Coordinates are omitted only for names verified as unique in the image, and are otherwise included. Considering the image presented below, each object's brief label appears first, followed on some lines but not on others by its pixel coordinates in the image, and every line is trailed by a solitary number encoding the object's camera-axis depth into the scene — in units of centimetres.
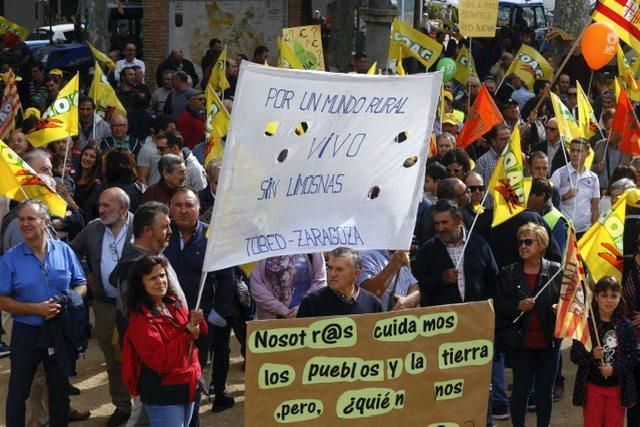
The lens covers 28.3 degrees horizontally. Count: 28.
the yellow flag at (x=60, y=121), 1123
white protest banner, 616
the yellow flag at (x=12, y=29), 2203
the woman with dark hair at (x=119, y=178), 993
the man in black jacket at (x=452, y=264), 830
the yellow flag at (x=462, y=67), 1788
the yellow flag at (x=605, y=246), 823
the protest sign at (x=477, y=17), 1533
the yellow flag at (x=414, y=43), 1636
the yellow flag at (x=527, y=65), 1727
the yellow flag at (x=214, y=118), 1208
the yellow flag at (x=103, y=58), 1714
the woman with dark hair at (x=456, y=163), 1082
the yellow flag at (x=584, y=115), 1208
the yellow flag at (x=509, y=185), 882
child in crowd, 782
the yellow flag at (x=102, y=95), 1392
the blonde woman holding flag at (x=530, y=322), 813
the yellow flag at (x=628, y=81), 1387
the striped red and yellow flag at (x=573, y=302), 753
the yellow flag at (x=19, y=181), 818
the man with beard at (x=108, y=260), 838
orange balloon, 1380
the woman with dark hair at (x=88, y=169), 1077
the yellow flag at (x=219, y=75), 1471
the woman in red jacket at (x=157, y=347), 661
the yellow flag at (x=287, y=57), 1433
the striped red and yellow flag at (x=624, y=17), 1251
